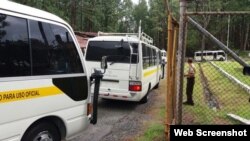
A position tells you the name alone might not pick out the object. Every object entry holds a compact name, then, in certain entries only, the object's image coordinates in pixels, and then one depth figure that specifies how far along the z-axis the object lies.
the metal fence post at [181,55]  3.04
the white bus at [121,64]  5.85
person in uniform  6.55
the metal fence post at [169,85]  3.48
